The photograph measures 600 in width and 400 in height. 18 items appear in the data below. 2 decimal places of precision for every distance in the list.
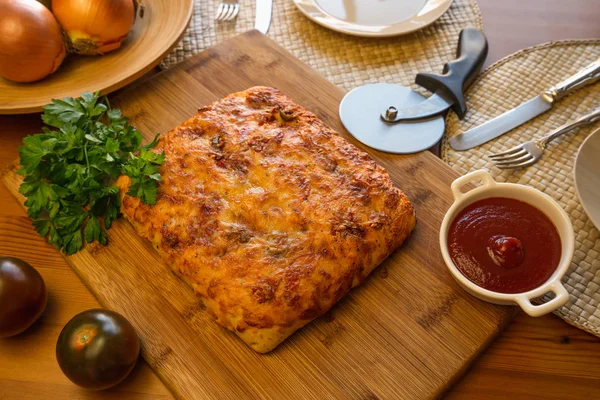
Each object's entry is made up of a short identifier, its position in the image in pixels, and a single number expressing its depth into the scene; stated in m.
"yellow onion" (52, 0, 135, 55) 0.71
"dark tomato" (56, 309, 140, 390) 0.55
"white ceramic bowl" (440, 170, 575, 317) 0.57
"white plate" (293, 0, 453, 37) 0.81
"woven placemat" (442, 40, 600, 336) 0.63
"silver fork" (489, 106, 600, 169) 0.71
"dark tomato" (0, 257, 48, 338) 0.57
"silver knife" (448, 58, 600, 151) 0.73
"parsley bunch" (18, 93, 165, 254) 0.63
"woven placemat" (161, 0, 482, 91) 0.80
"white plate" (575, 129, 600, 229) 0.63
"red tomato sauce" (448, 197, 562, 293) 0.59
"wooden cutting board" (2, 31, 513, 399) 0.58
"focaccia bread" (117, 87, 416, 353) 0.58
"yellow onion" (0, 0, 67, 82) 0.68
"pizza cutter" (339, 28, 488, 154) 0.71
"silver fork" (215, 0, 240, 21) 0.85
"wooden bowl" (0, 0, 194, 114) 0.71
